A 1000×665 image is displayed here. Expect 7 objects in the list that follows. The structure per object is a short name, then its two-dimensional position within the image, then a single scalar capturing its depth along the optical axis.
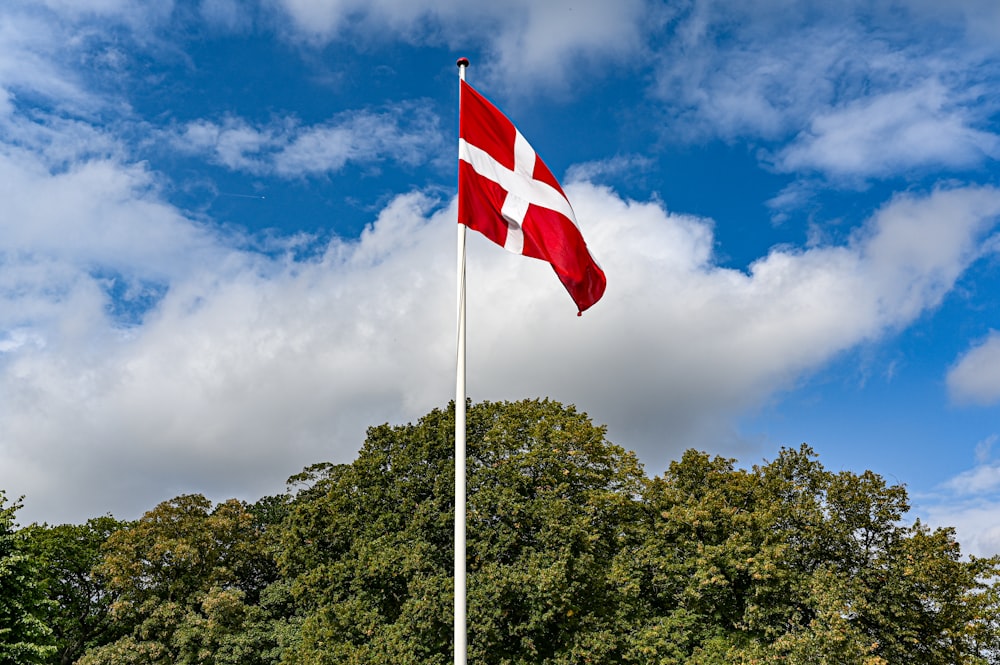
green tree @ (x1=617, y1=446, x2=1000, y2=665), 28.17
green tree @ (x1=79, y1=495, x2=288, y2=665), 38.34
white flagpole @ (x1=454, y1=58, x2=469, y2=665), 8.87
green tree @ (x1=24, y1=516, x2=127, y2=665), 43.44
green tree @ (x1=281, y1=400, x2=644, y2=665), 25.14
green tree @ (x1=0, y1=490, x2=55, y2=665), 21.92
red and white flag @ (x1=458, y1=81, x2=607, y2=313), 10.96
